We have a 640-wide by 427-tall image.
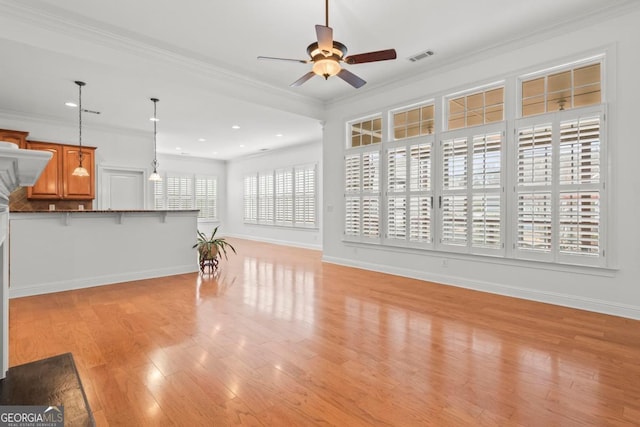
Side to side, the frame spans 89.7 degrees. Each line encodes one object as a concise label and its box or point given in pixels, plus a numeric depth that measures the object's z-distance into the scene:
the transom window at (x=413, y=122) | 5.20
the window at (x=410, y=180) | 5.12
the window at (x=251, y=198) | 11.28
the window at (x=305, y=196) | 9.18
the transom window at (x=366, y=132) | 5.90
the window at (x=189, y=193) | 10.94
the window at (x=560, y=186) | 3.64
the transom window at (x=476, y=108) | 4.46
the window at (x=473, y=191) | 4.36
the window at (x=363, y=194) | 5.86
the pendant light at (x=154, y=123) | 5.82
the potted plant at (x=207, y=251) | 5.60
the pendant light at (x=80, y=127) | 5.04
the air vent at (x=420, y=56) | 4.58
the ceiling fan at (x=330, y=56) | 2.79
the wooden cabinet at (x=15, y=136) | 6.11
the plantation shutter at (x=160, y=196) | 10.70
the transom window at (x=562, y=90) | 3.75
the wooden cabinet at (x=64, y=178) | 6.55
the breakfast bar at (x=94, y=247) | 4.22
